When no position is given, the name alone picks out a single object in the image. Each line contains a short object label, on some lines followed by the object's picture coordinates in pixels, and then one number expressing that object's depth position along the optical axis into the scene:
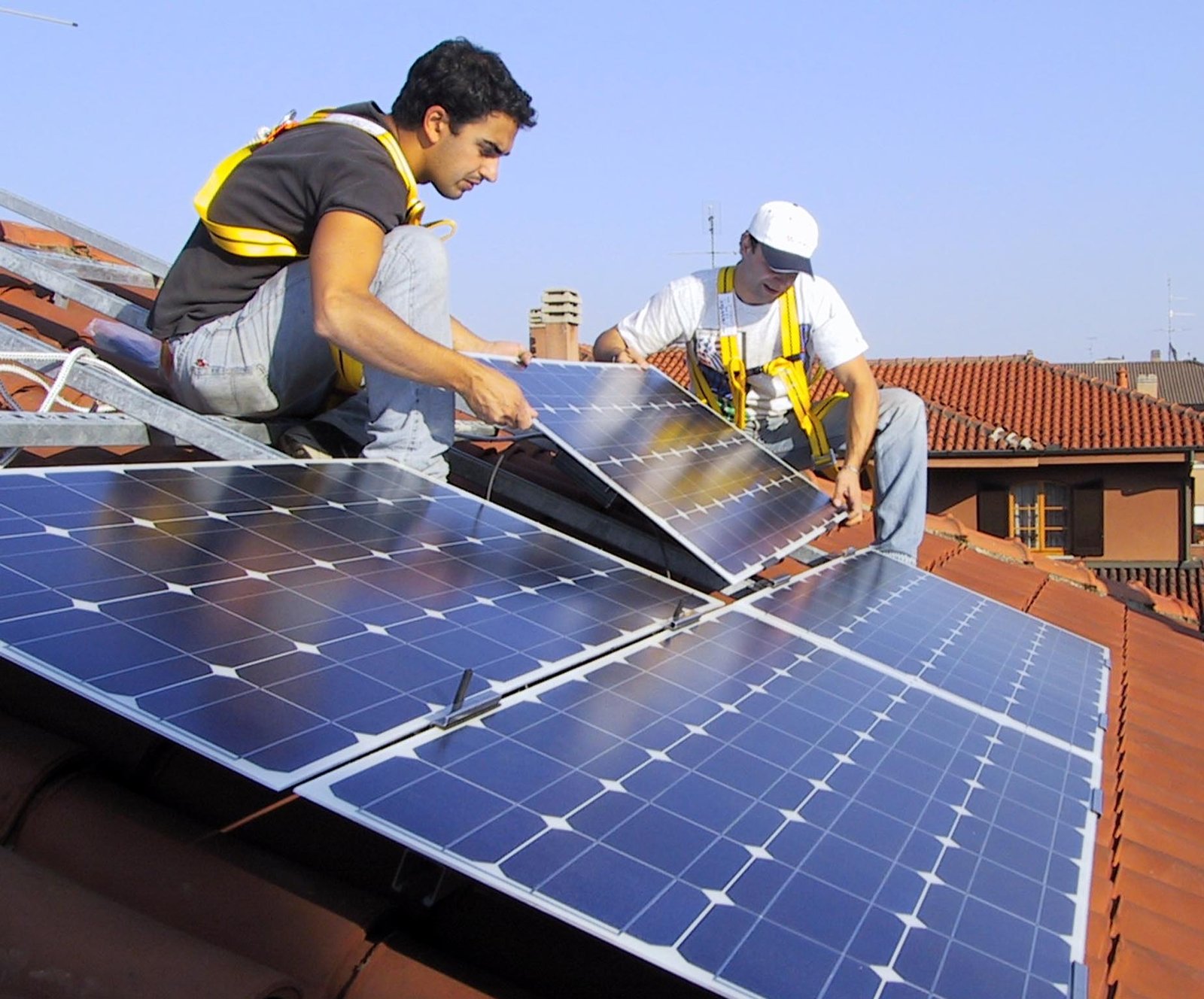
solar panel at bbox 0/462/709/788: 2.03
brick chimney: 10.06
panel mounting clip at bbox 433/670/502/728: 2.22
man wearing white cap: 5.95
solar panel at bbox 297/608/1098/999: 1.82
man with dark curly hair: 3.90
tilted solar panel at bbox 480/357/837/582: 4.31
